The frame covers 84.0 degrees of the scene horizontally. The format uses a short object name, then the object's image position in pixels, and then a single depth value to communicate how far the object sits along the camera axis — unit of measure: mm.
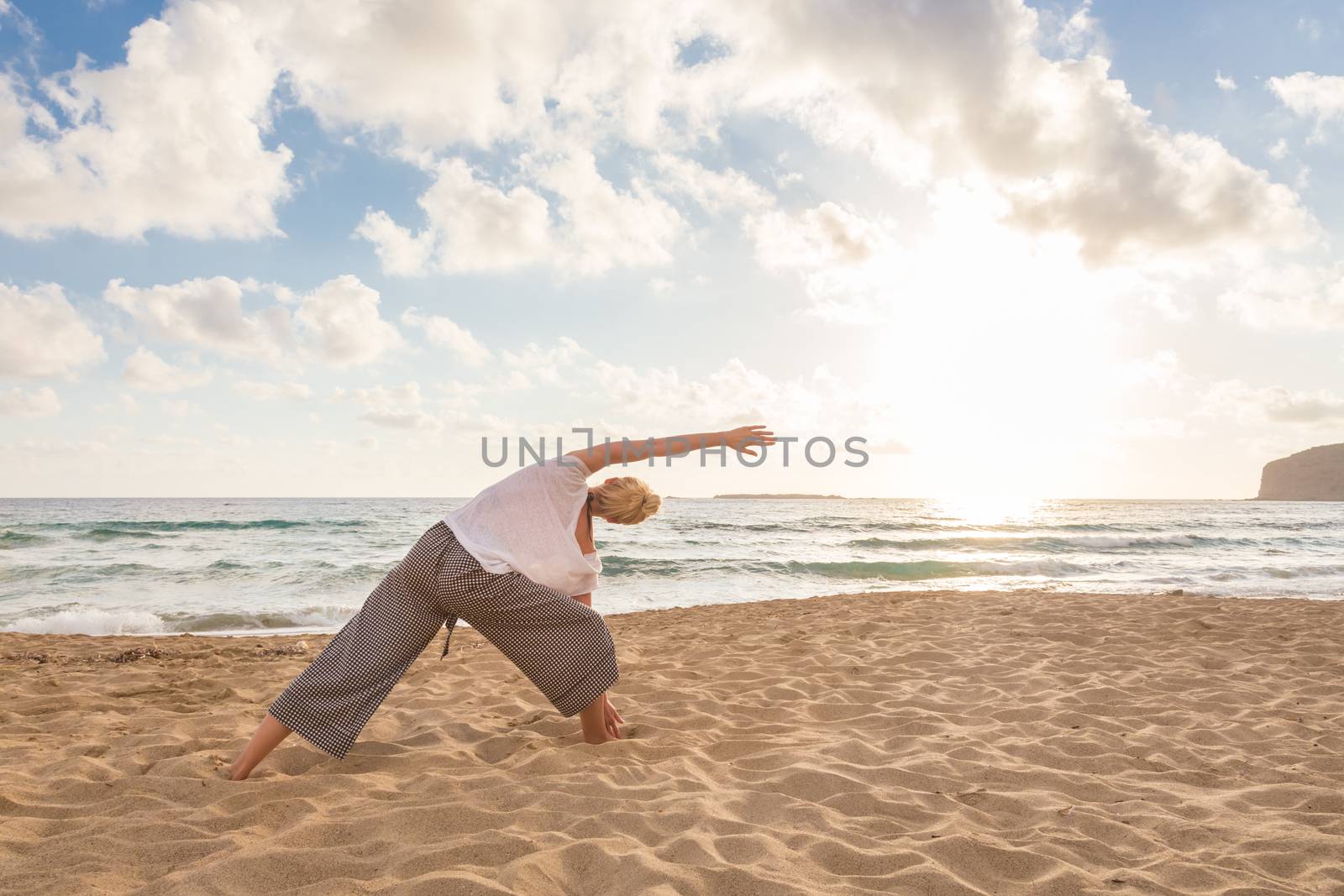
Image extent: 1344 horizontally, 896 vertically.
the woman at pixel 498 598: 3375
